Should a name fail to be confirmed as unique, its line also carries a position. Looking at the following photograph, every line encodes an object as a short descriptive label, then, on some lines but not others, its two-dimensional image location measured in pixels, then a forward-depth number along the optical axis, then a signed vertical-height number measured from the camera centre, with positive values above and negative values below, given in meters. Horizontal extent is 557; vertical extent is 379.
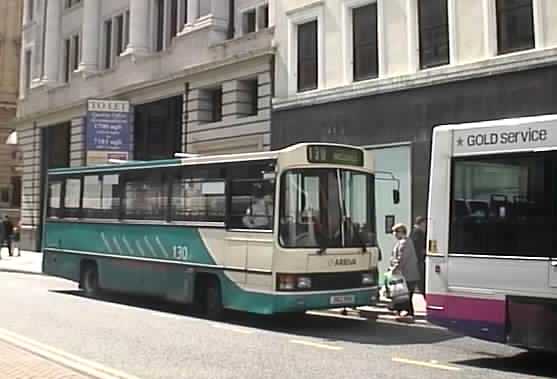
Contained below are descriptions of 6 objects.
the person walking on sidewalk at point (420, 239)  15.37 +0.12
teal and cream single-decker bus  13.09 +0.26
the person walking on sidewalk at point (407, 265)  14.31 -0.39
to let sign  28.81 +4.42
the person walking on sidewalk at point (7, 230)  37.06 +0.60
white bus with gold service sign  9.13 +0.18
